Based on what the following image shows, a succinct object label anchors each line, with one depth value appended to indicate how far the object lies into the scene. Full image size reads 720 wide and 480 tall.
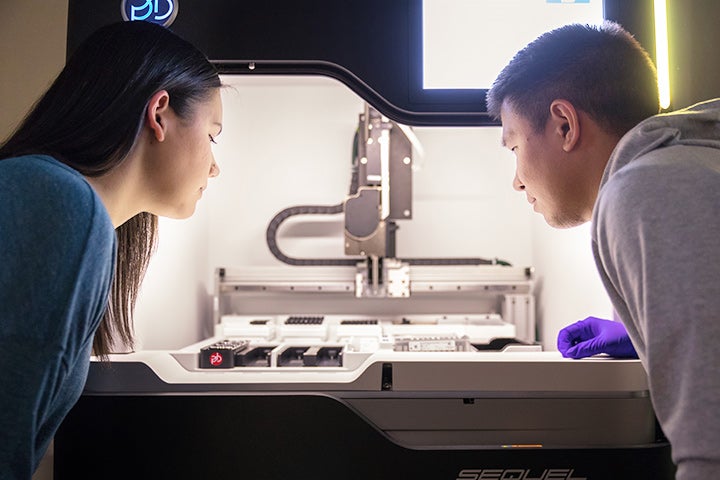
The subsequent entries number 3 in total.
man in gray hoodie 0.63
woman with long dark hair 0.70
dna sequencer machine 1.10
